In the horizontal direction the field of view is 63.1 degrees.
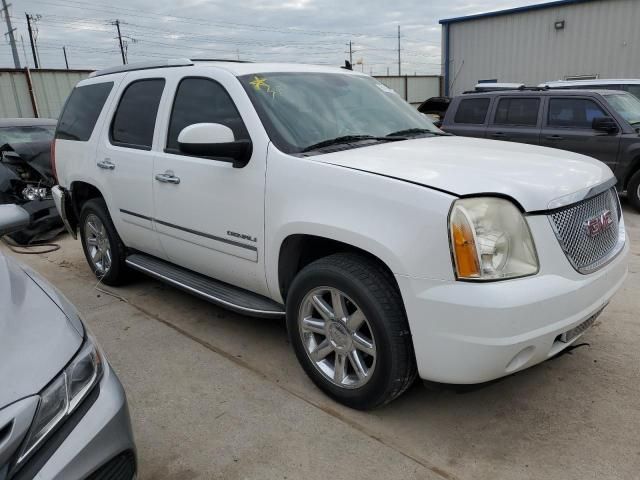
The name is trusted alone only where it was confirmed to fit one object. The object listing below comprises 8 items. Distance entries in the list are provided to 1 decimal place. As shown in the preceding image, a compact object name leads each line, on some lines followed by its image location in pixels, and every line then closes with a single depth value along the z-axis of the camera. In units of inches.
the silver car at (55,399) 59.7
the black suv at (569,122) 293.3
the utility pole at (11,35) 1396.9
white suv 88.0
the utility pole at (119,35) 1933.6
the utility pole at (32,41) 1568.7
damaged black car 273.1
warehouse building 656.4
